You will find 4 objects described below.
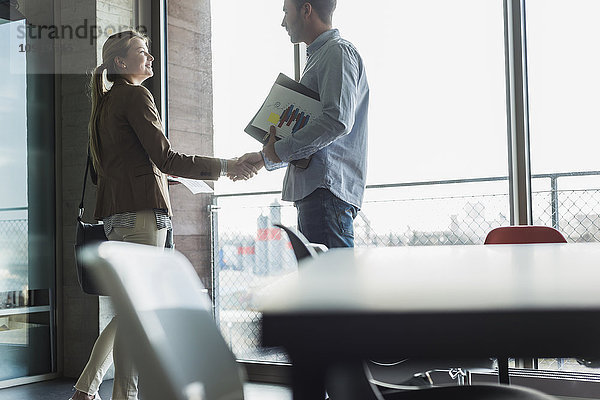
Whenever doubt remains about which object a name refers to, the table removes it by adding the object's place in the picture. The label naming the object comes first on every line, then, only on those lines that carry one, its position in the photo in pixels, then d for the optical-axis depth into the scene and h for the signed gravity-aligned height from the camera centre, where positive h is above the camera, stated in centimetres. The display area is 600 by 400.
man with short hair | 236 +29
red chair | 248 -7
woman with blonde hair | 270 +24
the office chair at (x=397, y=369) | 48 -53
